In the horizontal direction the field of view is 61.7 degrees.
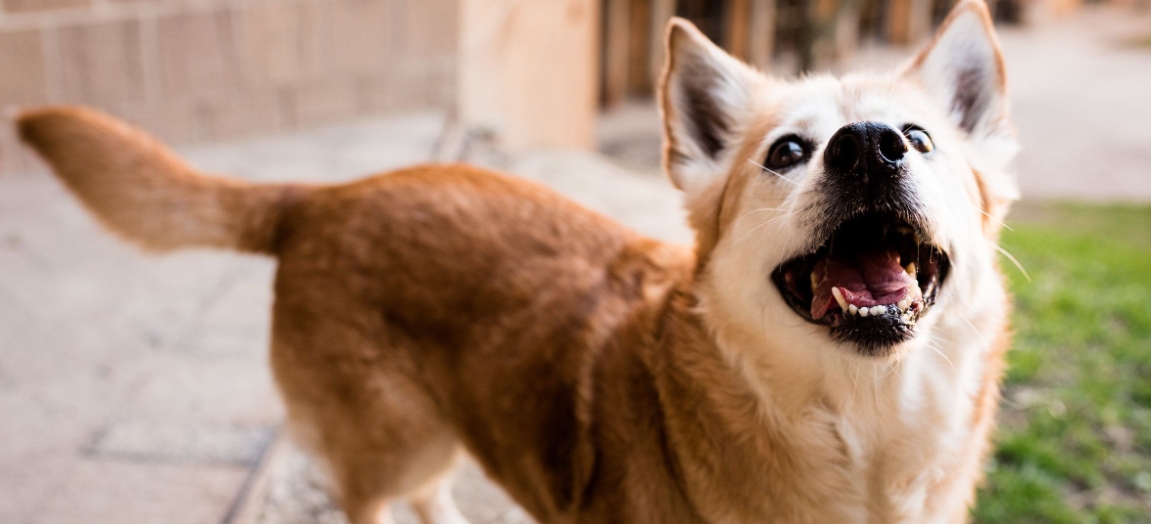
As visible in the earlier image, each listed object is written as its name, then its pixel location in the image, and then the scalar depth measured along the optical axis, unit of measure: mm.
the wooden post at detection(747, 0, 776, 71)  11844
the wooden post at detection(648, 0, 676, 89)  10670
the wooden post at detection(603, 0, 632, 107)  10477
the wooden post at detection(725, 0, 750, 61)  11688
